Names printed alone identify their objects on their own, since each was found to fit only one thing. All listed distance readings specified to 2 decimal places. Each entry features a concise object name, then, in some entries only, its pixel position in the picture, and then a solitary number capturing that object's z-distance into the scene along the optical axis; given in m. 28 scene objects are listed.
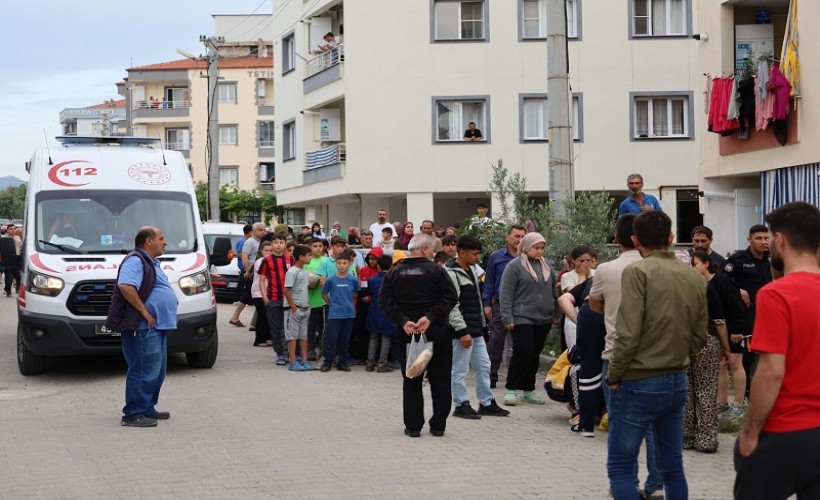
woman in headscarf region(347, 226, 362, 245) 25.56
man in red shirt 4.79
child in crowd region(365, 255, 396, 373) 15.34
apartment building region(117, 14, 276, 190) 72.38
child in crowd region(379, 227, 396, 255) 18.94
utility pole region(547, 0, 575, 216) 16.50
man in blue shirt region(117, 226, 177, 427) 10.84
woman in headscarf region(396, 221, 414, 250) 20.84
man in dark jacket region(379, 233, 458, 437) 10.26
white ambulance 13.84
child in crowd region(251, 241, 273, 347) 17.92
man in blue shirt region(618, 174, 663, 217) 15.77
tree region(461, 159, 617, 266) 15.51
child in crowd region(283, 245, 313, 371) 15.46
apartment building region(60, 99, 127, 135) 122.37
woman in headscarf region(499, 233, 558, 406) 11.98
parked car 27.67
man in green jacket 6.64
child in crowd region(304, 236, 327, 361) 15.70
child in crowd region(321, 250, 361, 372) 15.30
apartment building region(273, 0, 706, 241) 33.06
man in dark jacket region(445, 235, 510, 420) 11.30
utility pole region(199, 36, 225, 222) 36.87
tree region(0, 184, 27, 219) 124.88
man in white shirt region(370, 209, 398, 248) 25.16
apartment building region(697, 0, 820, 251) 18.50
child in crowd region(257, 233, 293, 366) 16.08
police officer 11.62
